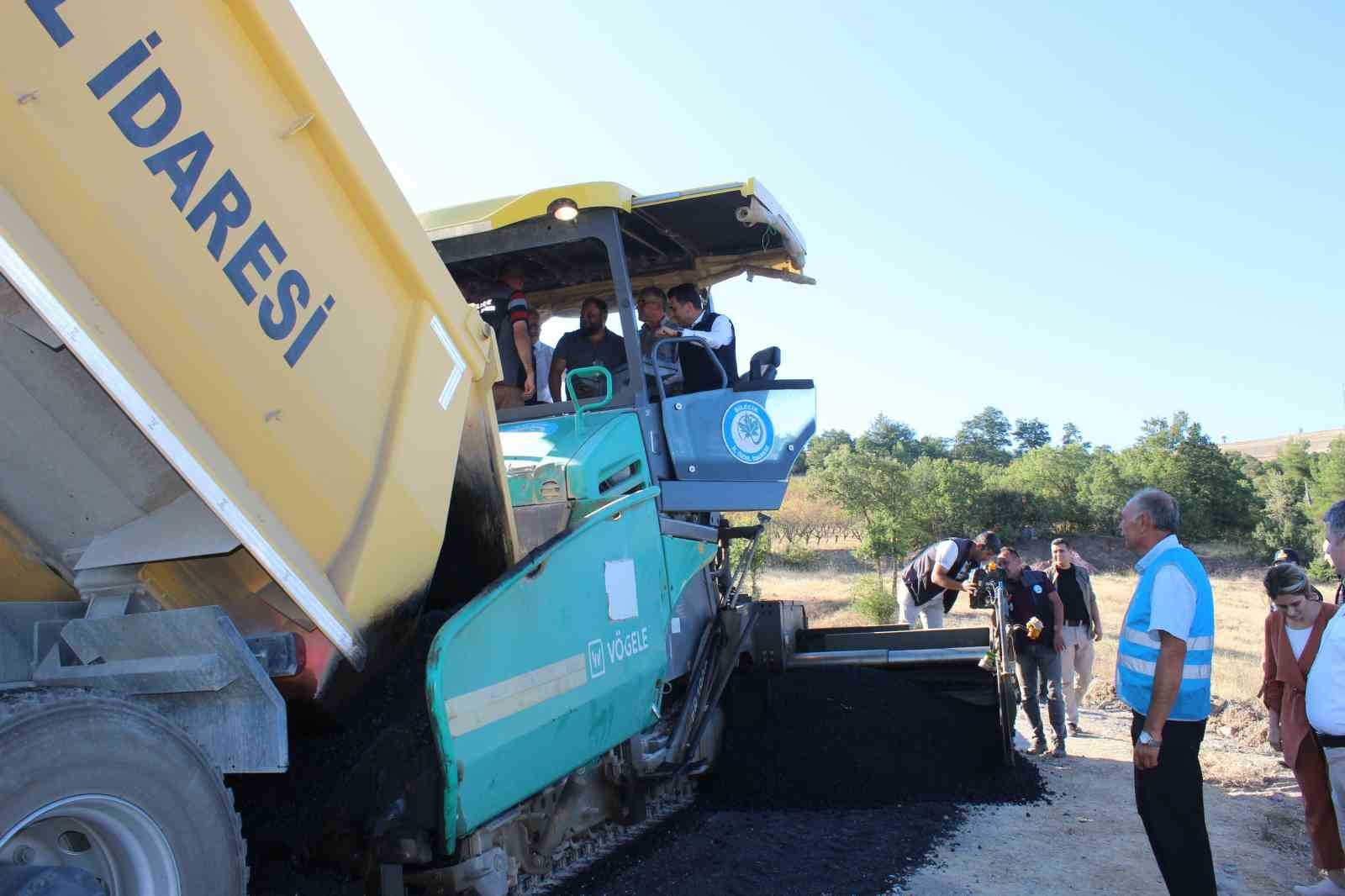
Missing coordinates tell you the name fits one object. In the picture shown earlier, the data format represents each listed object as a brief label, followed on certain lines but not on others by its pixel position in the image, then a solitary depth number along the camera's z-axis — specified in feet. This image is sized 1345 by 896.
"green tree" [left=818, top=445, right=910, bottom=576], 92.99
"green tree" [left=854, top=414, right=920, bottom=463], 227.40
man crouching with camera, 26.81
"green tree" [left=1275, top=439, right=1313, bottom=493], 171.63
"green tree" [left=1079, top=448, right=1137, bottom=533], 134.51
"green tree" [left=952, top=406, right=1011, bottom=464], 243.40
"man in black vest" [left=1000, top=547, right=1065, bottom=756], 25.07
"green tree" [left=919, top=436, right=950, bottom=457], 236.63
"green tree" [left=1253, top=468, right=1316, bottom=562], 125.49
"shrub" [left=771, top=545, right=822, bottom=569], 114.42
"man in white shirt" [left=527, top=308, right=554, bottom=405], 18.54
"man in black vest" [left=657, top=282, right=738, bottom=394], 18.95
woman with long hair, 15.70
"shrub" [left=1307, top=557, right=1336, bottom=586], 107.04
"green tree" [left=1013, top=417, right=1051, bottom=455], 305.12
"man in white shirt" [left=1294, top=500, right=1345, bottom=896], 14.29
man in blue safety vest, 12.78
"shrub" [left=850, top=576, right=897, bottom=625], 65.31
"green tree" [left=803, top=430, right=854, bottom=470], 178.17
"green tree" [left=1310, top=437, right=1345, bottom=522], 141.59
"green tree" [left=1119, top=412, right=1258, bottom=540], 132.98
